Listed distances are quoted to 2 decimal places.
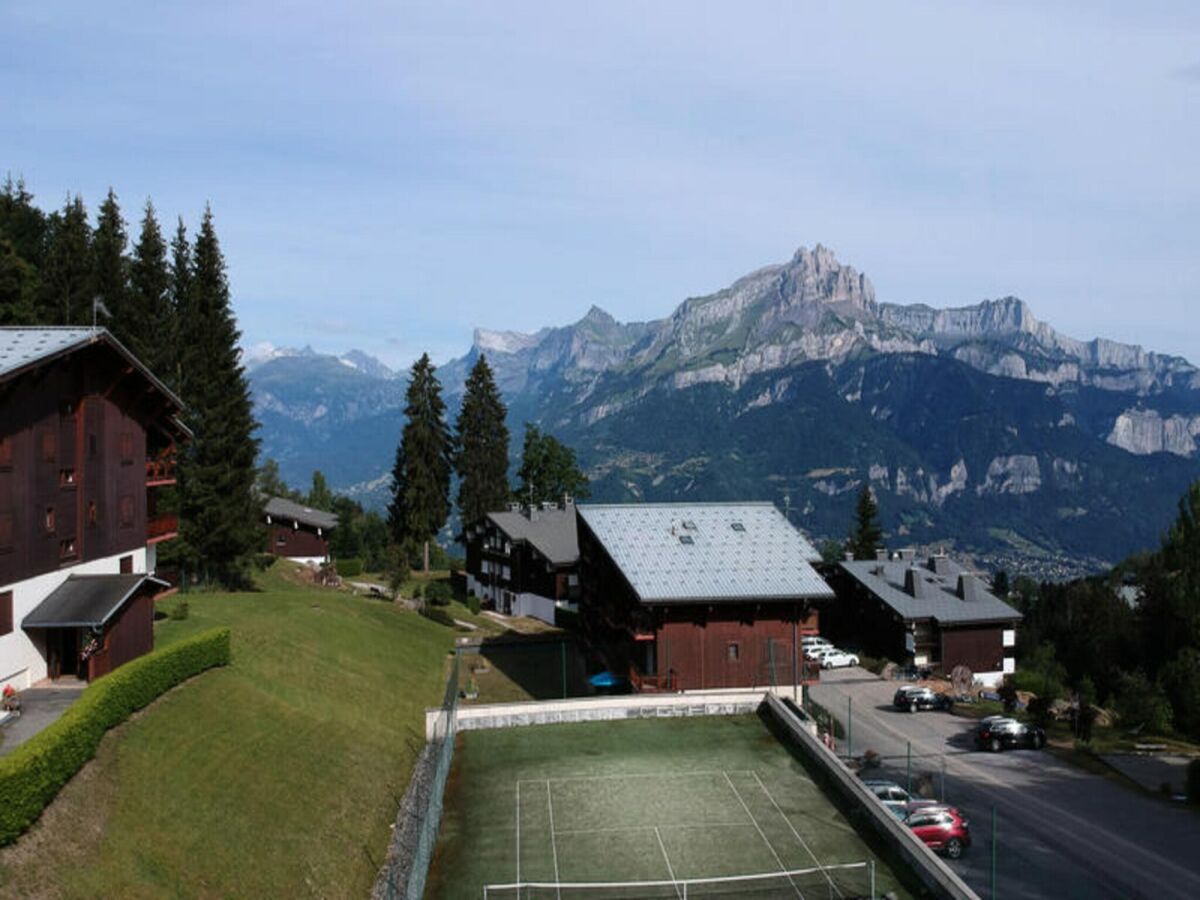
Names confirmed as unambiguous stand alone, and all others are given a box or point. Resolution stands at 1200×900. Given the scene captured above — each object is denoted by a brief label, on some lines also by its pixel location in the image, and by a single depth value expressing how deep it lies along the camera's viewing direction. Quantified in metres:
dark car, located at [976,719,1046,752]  48.19
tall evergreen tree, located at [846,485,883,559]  109.44
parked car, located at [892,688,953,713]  57.56
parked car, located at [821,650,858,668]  72.81
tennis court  26.80
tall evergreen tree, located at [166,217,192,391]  66.06
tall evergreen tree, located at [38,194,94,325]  67.75
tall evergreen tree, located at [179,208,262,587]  60.69
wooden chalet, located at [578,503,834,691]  44.34
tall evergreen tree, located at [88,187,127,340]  61.16
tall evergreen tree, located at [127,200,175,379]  61.59
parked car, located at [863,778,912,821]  35.67
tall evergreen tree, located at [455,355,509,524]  109.00
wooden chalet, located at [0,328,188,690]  33.53
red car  32.69
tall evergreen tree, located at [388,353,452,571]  99.31
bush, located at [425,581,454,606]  78.50
